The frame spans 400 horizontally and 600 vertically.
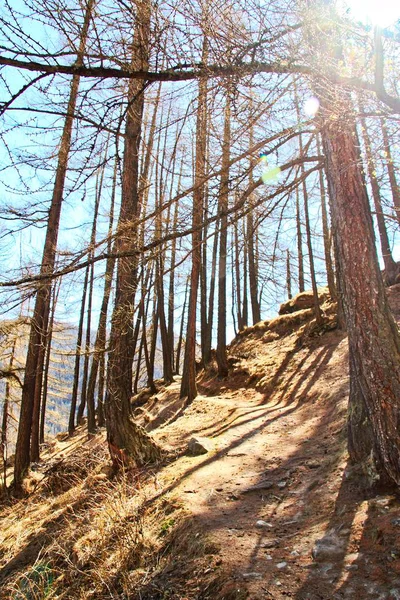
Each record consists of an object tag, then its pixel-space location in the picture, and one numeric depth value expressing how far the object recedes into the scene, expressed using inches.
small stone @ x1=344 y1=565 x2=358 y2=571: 102.2
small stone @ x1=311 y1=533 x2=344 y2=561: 110.1
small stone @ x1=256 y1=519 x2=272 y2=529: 140.5
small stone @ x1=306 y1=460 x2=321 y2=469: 180.5
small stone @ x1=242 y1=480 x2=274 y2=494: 175.6
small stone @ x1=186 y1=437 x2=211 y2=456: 242.2
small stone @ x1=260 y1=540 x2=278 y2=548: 124.2
